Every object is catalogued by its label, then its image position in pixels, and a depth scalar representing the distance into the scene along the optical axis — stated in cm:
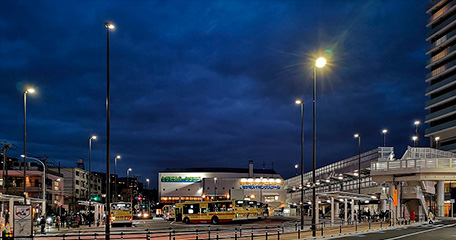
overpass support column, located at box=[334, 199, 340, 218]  7190
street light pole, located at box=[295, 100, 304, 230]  3950
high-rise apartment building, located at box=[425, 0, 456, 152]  9844
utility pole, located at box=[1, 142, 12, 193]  6141
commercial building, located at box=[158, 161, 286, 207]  10825
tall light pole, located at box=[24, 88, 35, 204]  3596
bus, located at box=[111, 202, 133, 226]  5403
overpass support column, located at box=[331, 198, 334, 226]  5041
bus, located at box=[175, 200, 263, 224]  5622
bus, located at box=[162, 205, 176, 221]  7236
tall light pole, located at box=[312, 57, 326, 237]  2872
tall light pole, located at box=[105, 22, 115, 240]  2236
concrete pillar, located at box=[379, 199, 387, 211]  7189
